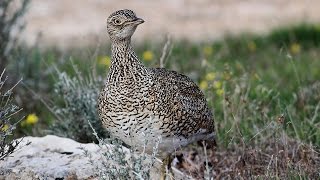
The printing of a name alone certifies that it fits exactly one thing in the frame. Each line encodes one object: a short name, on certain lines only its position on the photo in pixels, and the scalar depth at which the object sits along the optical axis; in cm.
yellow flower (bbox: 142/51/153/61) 1711
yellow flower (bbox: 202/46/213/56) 1872
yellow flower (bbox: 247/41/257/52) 1943
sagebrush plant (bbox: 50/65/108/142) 1354
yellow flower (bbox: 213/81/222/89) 1401
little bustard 1081
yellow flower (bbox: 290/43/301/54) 1884
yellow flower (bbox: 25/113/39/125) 1385
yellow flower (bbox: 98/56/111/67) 1421
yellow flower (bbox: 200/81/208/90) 1514
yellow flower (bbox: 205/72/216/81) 1435
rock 1057
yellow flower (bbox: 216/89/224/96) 1356
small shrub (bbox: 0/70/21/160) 999
